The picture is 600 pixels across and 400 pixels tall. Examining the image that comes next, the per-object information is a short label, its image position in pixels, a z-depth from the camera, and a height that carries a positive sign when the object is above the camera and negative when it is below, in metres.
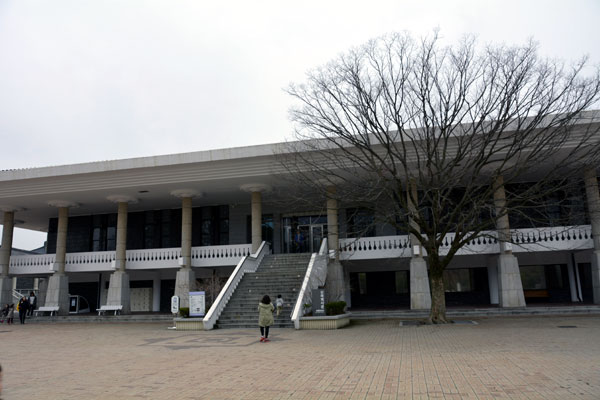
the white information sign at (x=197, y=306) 19.23 -0.70
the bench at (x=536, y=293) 27.59 -0.67
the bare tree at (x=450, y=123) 16.92 +6.20
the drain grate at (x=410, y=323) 18.19 -1.50
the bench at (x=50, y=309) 28.44 -1.04
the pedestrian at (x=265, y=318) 14.01 -0.90
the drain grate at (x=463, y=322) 17.79 -1.48
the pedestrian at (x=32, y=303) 29.25 -0.68
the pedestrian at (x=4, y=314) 27.32 -1.26
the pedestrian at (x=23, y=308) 26.11 -0.88
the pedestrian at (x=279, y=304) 18.19 -0.66
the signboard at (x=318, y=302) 18.44 -0.62
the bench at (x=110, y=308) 27.41 -1.03
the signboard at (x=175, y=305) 21.45 -0.72
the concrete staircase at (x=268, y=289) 19.03 -0.11
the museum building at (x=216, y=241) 24.53 +2.81
